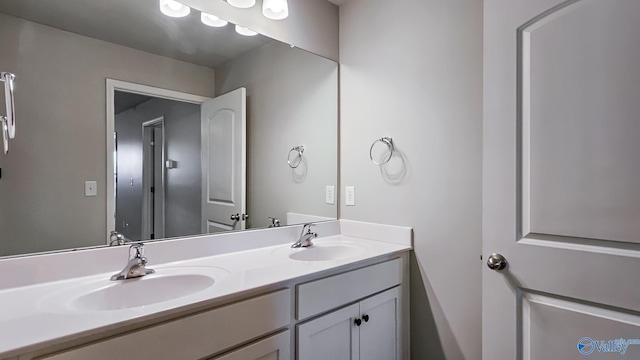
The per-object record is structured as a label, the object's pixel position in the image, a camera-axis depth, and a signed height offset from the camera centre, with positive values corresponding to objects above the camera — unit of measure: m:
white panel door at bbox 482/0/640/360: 0.96 +0.00
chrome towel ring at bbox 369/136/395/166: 1.73 +0.19
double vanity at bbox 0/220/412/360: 0.78 -0.38
